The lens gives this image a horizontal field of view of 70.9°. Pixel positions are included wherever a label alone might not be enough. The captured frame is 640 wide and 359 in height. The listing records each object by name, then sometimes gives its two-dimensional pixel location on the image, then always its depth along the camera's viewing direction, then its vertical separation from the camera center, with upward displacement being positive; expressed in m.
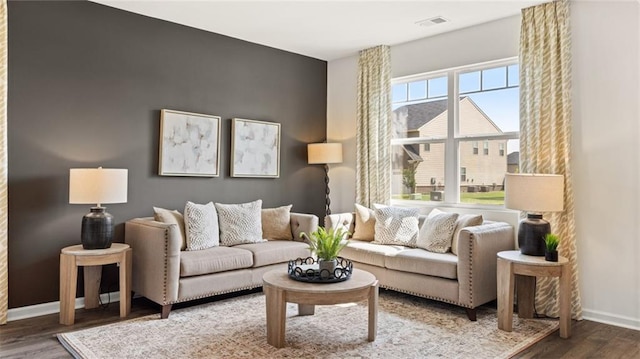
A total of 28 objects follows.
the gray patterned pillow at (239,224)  4.62 -0.40
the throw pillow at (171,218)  4.25 -0.33
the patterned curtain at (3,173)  3.59 +0.07
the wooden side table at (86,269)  3.62 -0.72
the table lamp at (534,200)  3.62 -0.08
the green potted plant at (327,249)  3.36 -0.47
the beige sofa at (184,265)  3.78 -0.73
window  4.62 +0.63
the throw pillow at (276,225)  5.08 -0.44
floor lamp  5.75 +0.43
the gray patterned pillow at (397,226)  4.68 -0.41
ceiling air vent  4.54 +1.72
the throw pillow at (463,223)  4.26 -0.33
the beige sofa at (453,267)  3.78 -0.72
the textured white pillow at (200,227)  4.28 -0.41
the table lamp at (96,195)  3.69 -0.10
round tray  3.25 -0.64
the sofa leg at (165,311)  3.77 -1.07
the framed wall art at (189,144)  4.64 +0.43
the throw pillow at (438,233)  4.30 -0.43
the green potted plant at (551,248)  3.49 -0.46
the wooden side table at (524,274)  3.44 -0.68
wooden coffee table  3.06 -0.76
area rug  3.04 -1.12
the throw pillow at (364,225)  5.05 -0.43
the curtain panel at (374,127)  5.55 +0.76
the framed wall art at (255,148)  5.25 +0.45
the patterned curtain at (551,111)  3.93 +0.71
